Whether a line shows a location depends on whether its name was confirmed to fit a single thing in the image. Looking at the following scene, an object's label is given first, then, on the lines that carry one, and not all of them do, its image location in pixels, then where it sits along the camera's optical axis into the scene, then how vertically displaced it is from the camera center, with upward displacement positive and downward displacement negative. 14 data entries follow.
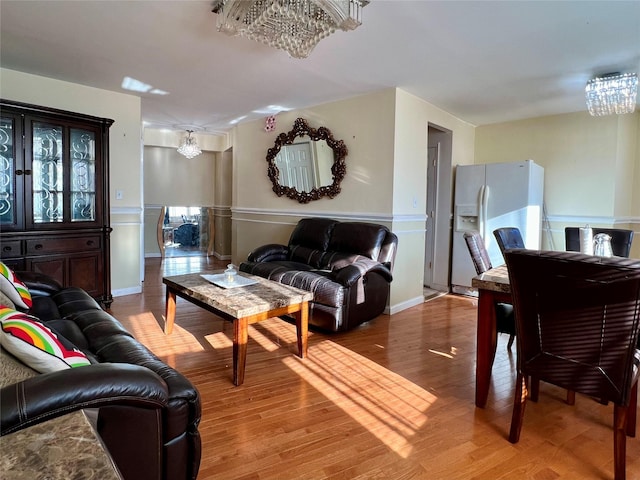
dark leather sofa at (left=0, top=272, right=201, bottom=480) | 0.92 -0.62
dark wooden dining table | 2.11 -0.60
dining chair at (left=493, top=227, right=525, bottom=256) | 2.85 -0.14
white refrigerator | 4.50 +0.17
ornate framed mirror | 4.56 +0.66
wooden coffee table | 2.40 -0.59
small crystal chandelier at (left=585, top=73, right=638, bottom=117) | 3.21 +1.09
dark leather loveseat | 3.29 -0.51
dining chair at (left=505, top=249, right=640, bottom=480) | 1.51 -0.44
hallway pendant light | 6.40 +1.09
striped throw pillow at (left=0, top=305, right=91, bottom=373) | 1.11 -0.40
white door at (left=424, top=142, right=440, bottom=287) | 5.29 +0.14
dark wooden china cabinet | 3.38 +0.15
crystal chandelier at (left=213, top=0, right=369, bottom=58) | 2.05 +1.10
